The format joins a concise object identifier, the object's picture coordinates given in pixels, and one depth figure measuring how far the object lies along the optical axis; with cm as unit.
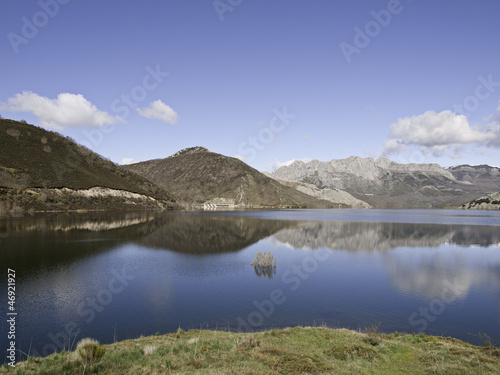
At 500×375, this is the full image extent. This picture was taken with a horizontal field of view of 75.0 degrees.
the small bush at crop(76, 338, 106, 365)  1167
